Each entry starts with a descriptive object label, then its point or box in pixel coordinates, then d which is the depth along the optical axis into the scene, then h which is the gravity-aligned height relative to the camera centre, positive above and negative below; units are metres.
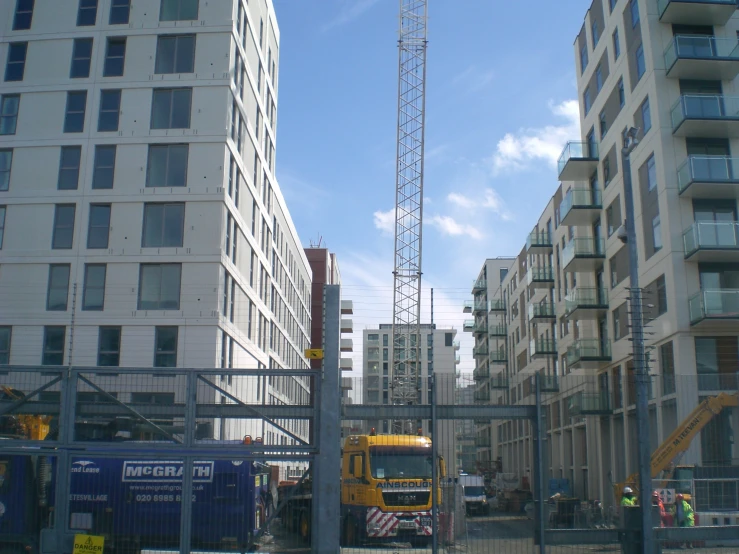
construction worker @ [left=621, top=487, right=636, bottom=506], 17.84 -0.99
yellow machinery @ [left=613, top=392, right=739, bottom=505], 19.75 +0.63
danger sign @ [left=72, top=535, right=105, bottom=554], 12.21 -1.46
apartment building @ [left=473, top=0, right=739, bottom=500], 29.75 +10.38
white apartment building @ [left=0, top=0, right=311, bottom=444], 35.91 +12.68
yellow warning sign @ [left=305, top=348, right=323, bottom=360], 13.19 +1.63
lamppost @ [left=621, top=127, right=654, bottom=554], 12.95 +0.75
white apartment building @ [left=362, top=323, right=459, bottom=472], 104.81 +14.92
